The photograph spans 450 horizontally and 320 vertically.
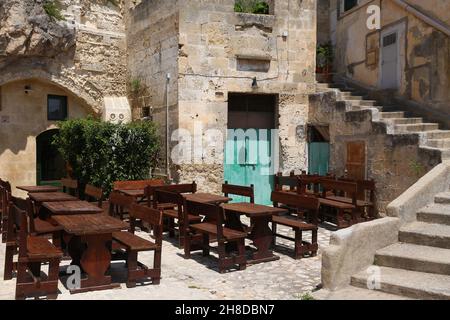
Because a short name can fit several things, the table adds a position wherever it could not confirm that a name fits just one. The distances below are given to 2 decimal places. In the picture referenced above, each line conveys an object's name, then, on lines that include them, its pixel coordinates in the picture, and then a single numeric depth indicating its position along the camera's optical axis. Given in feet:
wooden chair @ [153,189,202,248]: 22.99
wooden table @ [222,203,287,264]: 20.18
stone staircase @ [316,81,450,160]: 27.02
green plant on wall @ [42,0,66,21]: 36.55
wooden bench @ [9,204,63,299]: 14.88
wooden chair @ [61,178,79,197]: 29.94
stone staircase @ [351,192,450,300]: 14.62
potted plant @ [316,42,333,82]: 41.88
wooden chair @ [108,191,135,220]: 21.33
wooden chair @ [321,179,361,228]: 27.61
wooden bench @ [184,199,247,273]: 18.84
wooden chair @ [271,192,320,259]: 21.17
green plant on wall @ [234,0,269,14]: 36.11
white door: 35.06
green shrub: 33.12
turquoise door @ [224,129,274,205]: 34.78
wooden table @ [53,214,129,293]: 15.76
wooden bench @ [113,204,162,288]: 16.56
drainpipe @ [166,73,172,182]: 34.04
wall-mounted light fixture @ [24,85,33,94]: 37.55
